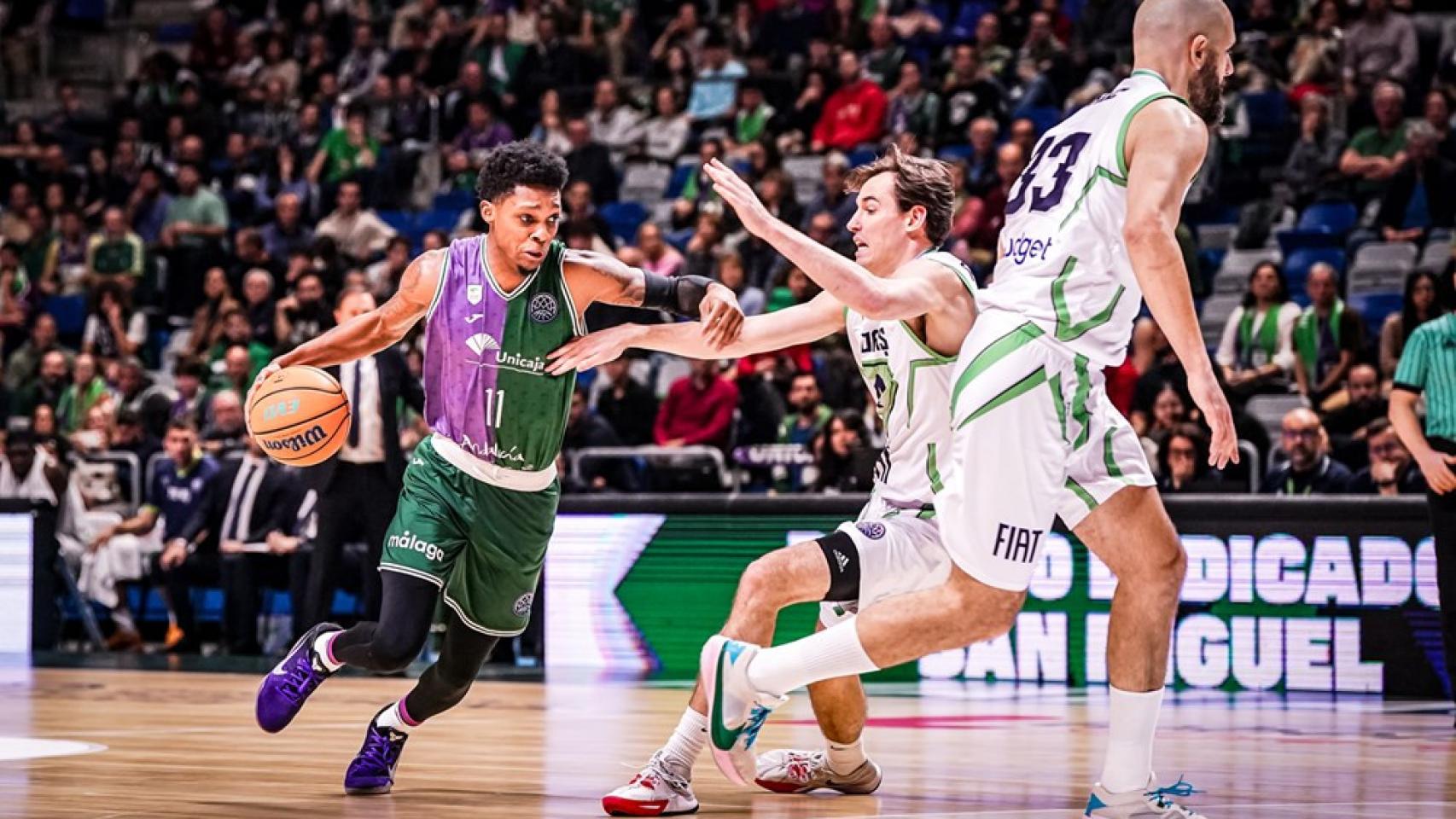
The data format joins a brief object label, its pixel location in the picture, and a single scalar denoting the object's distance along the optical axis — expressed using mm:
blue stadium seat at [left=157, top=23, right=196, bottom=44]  22219
